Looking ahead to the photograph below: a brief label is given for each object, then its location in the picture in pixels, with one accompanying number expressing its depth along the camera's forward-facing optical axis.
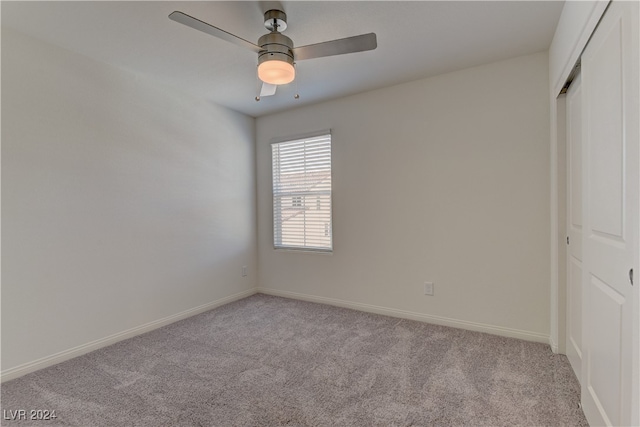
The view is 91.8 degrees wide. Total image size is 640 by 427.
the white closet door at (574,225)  2.00
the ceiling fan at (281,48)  1.83
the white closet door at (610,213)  1.13
